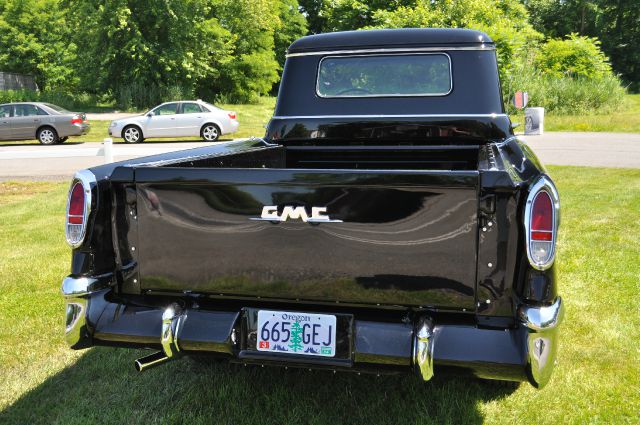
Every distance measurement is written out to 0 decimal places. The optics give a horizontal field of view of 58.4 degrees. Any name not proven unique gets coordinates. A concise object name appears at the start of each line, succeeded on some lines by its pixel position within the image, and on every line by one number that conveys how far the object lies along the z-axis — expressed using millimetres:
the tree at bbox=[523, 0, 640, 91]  50156
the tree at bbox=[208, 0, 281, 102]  37406
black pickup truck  2312
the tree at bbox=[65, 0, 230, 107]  30859
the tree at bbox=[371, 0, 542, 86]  24812
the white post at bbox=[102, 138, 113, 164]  9219
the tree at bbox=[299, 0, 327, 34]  54625
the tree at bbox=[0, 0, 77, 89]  40812
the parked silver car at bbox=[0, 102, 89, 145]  19281
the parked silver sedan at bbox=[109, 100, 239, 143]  19594
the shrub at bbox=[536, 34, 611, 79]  30141
